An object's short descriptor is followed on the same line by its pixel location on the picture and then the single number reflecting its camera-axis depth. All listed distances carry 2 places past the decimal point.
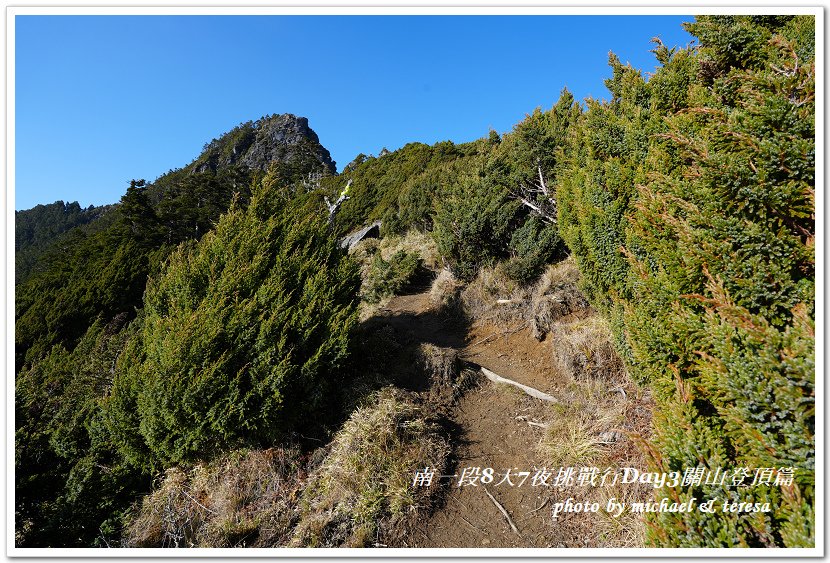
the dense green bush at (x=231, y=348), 4.50
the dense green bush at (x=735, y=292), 2.11
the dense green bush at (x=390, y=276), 11.88
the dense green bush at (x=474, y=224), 9.79
